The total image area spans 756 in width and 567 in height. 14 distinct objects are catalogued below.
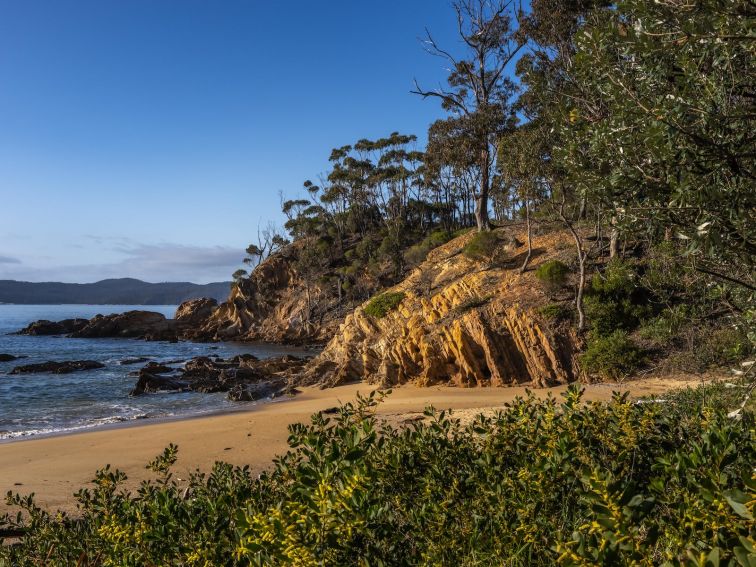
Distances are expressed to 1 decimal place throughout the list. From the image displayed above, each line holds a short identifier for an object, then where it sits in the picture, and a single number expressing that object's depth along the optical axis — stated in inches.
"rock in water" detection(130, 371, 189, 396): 1154.7
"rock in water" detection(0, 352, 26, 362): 1862.2
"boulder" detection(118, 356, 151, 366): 1734.7
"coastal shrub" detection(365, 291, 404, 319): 1053.8
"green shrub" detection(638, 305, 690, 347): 332.5
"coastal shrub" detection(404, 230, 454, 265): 1748.3
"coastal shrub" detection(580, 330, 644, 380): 689.6
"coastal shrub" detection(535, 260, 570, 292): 852.2
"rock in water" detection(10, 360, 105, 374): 1550.2
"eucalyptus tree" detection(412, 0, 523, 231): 1122.7
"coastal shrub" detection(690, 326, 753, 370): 578.5
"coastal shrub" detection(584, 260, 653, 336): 754.8
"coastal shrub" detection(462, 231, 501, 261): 1082.7
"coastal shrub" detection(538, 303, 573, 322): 785.6
